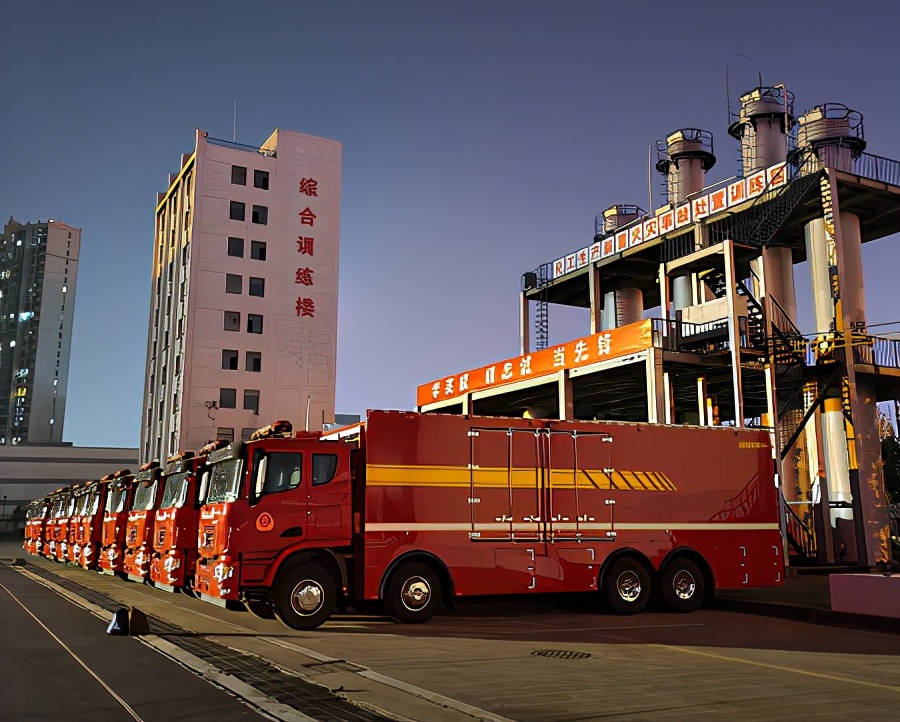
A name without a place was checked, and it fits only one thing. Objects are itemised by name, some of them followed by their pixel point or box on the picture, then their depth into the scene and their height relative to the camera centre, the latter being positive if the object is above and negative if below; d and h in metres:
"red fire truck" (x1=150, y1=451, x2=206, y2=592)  16.98 -0.19
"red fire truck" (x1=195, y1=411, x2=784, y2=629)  13.62 +0.11
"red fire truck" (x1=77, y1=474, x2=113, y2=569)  27.22 -0.06
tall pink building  58.97 +15.97
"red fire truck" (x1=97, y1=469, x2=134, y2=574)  24.30 +0.01
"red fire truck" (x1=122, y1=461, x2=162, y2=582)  19.86 -0.09
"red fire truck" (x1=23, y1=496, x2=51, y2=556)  41.22 -0.20
